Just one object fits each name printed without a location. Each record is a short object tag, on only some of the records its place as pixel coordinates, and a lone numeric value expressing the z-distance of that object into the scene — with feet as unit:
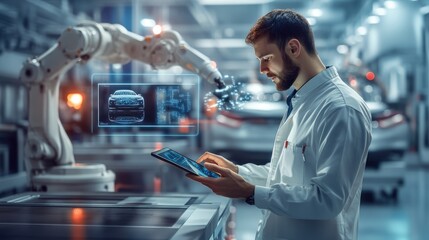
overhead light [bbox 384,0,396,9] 29.30
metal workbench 5.24
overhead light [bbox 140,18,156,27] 41.65
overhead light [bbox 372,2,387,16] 30.93
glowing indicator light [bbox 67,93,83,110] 10.69
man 5.28
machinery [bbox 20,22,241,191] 8.84
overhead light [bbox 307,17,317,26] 41.66
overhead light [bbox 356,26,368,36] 38.57
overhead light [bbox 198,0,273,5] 35.12
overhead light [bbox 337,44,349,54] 50.49
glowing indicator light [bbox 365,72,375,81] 21.31
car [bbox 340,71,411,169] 18.42
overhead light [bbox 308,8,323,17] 36.76
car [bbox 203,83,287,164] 18.07
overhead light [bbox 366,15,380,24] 34.53
